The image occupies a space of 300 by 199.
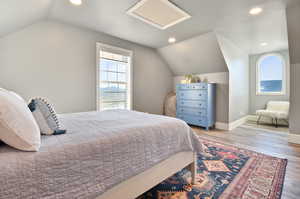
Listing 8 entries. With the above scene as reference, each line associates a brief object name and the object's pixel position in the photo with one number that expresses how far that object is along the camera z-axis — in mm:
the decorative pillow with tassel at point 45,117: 1033
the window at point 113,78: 3436
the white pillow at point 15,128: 708
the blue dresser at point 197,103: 3798
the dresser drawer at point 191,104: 3855
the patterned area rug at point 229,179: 1404
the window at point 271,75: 4543
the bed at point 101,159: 667
